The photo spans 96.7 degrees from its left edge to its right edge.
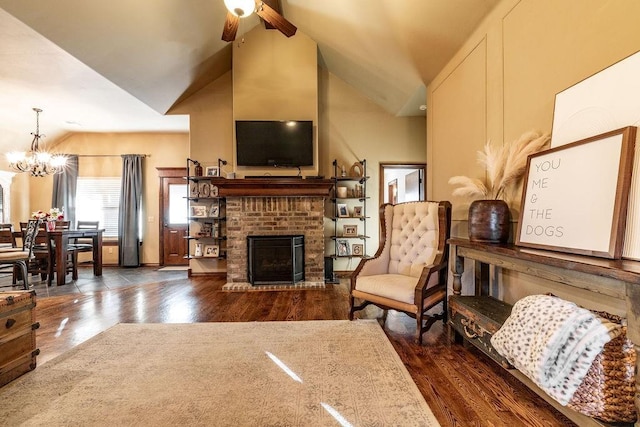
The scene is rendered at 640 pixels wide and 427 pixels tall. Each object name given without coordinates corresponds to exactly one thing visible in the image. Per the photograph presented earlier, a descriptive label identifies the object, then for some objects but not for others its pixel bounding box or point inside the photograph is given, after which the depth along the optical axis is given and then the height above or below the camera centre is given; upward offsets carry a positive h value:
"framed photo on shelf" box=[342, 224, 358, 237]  5.04 -0.31
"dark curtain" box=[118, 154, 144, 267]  6.12 -0.03
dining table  4.38 -0.47
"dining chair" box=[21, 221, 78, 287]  4.45 -0.75
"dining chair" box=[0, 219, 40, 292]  3.65 -0.54
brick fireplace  4.34 -0.07
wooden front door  6.24 -0.09
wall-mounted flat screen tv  4.50 +1.12
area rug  1.43 -1.03
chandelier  4.94 +0.93
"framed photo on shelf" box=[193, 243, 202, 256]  4.96 -0.65
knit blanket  1.12 -0.54
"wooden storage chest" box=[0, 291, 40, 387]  1.74 -0.78
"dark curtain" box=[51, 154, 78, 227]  6.21 +0.52
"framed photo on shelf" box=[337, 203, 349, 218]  5.05 +0.03
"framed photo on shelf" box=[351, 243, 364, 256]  5.07 -0.65
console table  0.98 -0.27
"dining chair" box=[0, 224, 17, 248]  4.43 -0.38
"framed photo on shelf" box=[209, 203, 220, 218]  4.95 +0.05
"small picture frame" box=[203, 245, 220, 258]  4.93 -0.67
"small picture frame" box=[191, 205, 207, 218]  5.03 +0.03
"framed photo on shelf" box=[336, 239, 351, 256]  5.00 -0.62
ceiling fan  2.55 +1.95
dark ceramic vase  1.93 -0.06
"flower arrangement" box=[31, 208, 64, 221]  4.32 -0.04
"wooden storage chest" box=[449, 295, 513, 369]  1.69 -0.68
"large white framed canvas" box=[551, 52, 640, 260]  1.20 +0.52
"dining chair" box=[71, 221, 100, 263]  5.04 -0.57
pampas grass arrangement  1.80 +0.32
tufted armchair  2.33 -0.50
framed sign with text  1.22 +0.08
